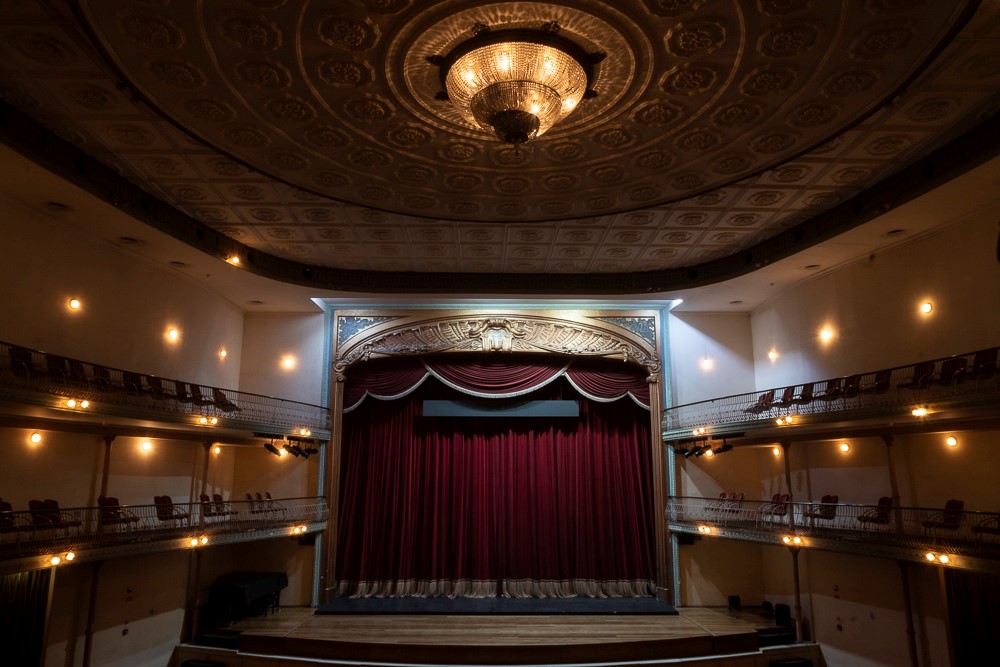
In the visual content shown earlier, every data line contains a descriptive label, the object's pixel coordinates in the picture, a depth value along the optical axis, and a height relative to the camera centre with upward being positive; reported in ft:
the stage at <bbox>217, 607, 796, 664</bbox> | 38.29 -9.22
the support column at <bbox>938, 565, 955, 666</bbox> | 32.35 -6.21
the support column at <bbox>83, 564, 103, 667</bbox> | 34.58 -6.70
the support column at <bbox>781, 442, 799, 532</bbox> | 44.73 +1.27
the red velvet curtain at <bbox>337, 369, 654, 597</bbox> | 52.06 -1.38
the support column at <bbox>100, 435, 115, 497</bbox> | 37.63 +1.31
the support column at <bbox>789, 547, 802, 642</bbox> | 40.81 -7.17
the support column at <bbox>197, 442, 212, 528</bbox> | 45.65 +1.07
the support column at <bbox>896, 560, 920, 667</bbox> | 34.91 -6.80
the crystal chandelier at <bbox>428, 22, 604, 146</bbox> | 22.12 +14.21
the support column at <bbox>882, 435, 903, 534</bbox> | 37.35 +0.90
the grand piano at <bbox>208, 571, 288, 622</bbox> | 43.70 -7.24
